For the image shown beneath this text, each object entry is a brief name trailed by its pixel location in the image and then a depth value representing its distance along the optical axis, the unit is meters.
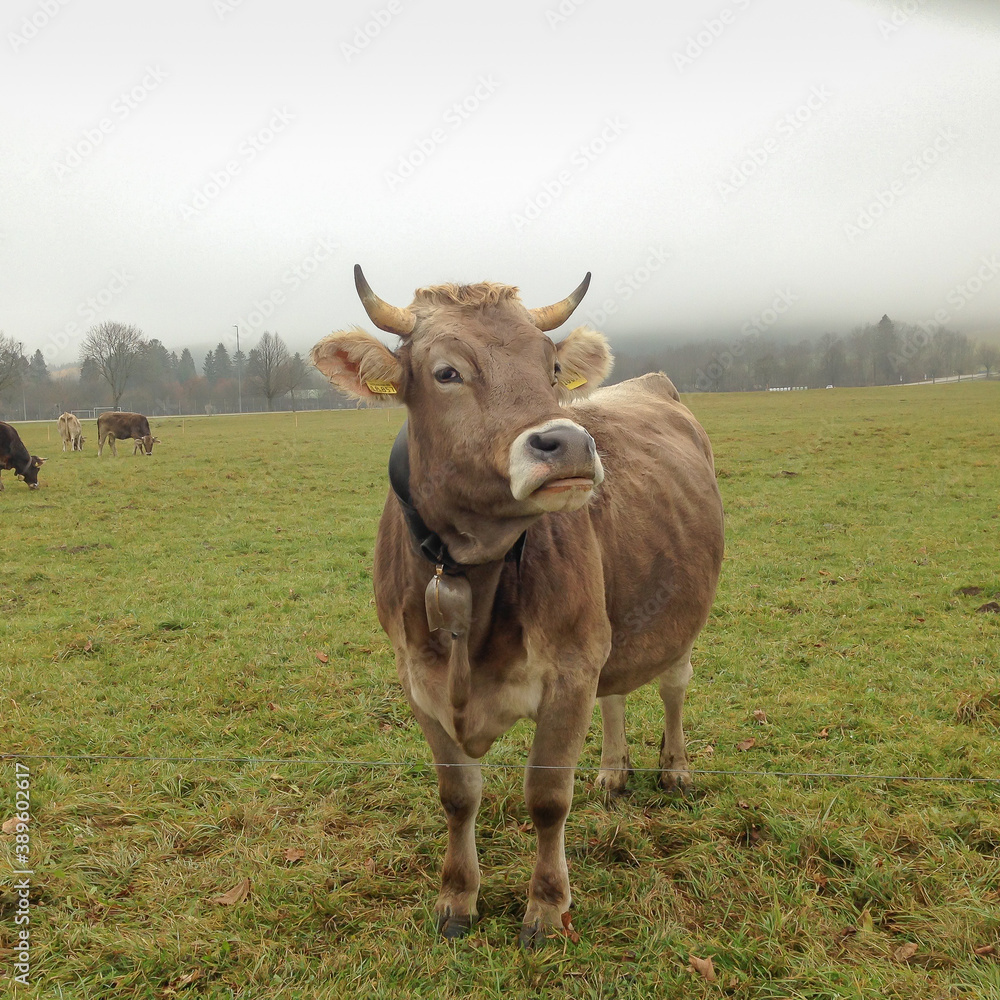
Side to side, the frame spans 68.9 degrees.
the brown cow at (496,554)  2.73
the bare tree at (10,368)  47.21
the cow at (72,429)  28.94
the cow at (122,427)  28.62
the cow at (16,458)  18.55
